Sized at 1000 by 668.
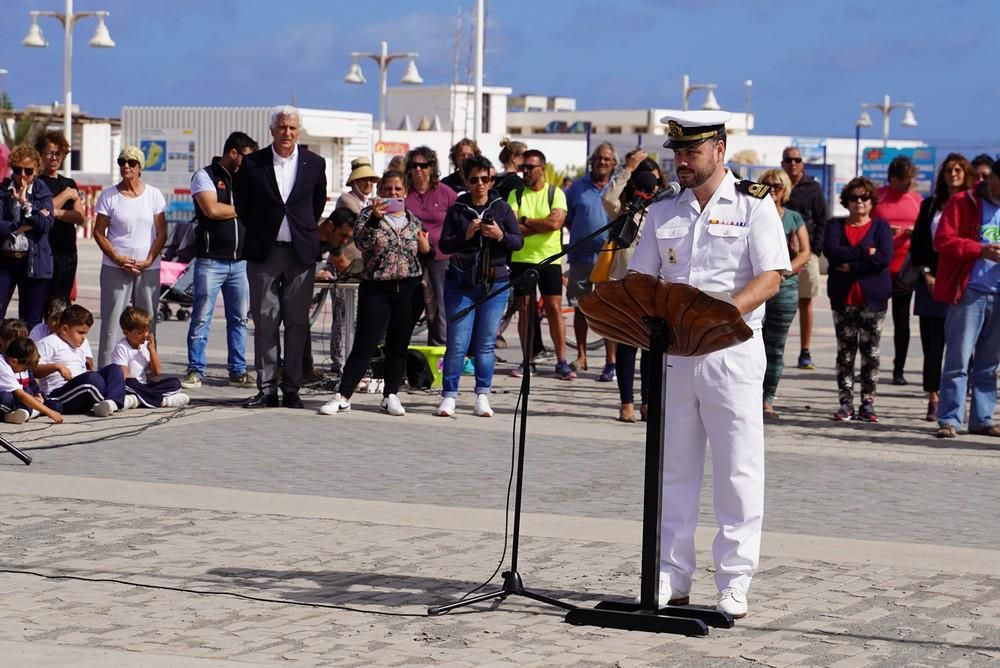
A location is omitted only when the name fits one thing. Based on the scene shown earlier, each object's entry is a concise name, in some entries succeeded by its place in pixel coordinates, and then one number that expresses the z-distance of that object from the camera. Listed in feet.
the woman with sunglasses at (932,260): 42.55
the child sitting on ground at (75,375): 40.42
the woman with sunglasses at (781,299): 42.22
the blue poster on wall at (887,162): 142.92
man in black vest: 46.88
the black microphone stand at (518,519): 21.70
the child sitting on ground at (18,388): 38.47
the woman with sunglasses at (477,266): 41.06
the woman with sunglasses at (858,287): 42.65
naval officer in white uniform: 21.48
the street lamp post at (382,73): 178.70
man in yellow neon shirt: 47.44
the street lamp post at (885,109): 283.01
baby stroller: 52.70
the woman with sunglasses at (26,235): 43.14
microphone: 21.33
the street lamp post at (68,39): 143.33
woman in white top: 45.39
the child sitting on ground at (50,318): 41.68
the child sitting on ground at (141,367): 42.11
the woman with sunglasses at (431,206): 48.65
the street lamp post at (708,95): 207.70
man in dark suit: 42.34
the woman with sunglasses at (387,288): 41.39
